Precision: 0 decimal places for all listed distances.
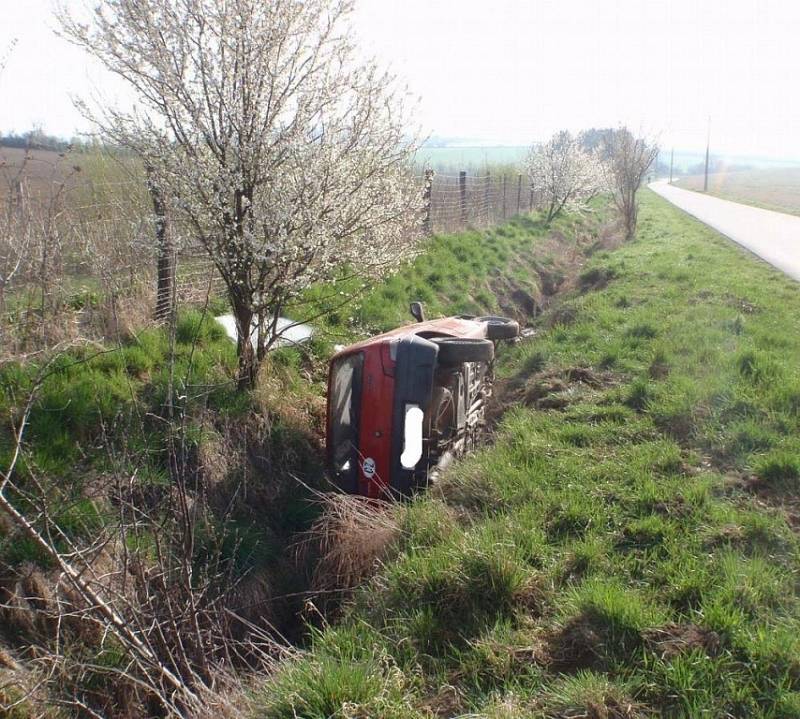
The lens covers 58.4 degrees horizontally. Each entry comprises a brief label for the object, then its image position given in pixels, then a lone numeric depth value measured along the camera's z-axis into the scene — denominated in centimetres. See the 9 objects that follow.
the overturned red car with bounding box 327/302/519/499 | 552
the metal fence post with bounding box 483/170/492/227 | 2281
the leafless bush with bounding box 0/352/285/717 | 308
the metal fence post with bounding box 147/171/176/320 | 670
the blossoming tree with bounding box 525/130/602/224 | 2811
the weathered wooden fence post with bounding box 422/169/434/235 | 1488
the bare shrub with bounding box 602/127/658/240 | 2255
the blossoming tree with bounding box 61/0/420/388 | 611
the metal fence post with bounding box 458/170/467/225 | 1927
